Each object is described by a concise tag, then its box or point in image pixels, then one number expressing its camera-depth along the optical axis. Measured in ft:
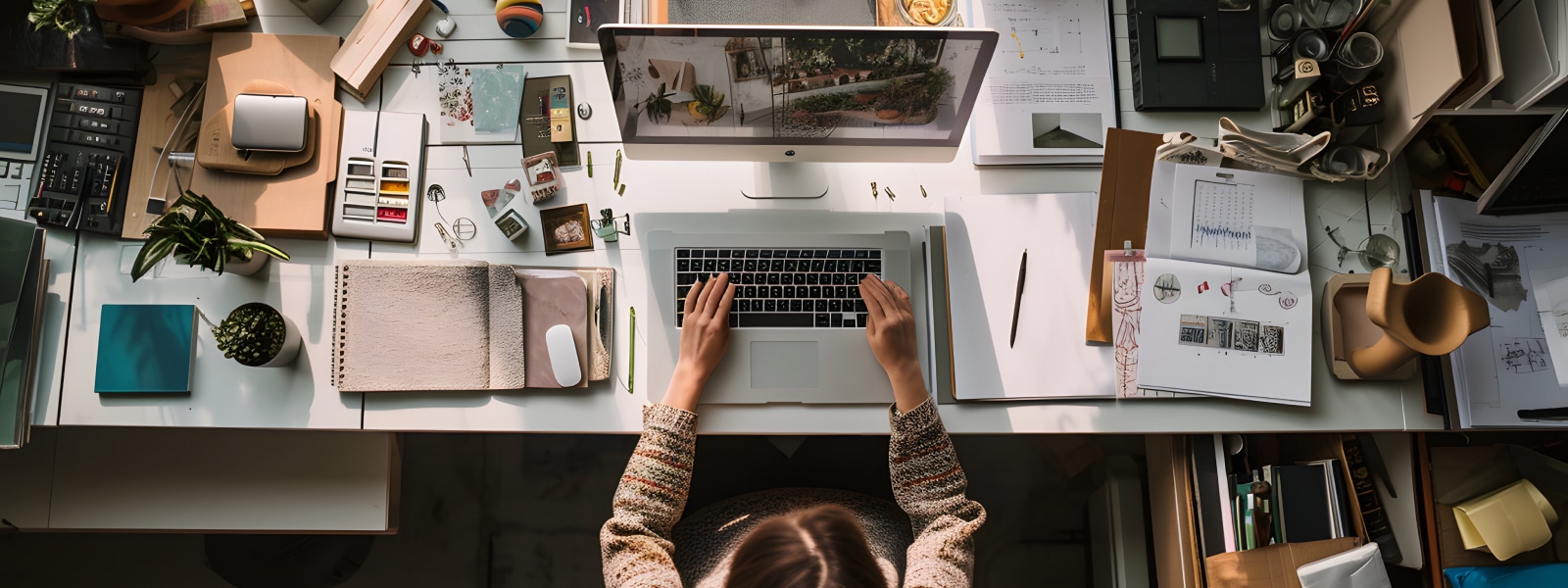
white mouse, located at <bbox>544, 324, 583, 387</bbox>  3.67
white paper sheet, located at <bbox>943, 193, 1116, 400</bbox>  3.76
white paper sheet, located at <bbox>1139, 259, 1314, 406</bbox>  3.71
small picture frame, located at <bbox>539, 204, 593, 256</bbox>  3.90
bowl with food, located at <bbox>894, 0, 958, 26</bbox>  2.93
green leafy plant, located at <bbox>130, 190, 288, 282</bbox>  3.40
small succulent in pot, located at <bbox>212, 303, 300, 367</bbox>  3.52
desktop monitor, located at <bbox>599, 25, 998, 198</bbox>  2.80
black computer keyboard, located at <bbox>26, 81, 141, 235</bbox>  3.79
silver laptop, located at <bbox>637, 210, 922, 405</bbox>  3.73
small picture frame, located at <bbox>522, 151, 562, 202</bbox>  3.92
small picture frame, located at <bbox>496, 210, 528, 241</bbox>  3.87
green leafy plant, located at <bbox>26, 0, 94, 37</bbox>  3.81
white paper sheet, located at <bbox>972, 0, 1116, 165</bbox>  4.05
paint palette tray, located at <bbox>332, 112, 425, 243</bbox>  3.86
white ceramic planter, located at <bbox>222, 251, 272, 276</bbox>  3.69
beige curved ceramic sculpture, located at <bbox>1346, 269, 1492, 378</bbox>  3.29
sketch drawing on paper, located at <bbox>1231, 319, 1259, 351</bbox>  3.74
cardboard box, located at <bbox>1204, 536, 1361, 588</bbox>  3.76
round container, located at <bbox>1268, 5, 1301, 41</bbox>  4.05
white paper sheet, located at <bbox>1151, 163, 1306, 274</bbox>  3.83
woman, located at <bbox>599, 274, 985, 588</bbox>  3.53
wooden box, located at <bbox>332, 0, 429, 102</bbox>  3.97
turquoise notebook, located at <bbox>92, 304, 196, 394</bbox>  3.68
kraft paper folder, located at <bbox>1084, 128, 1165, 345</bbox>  3.86
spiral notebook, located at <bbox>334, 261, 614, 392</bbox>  3.69
